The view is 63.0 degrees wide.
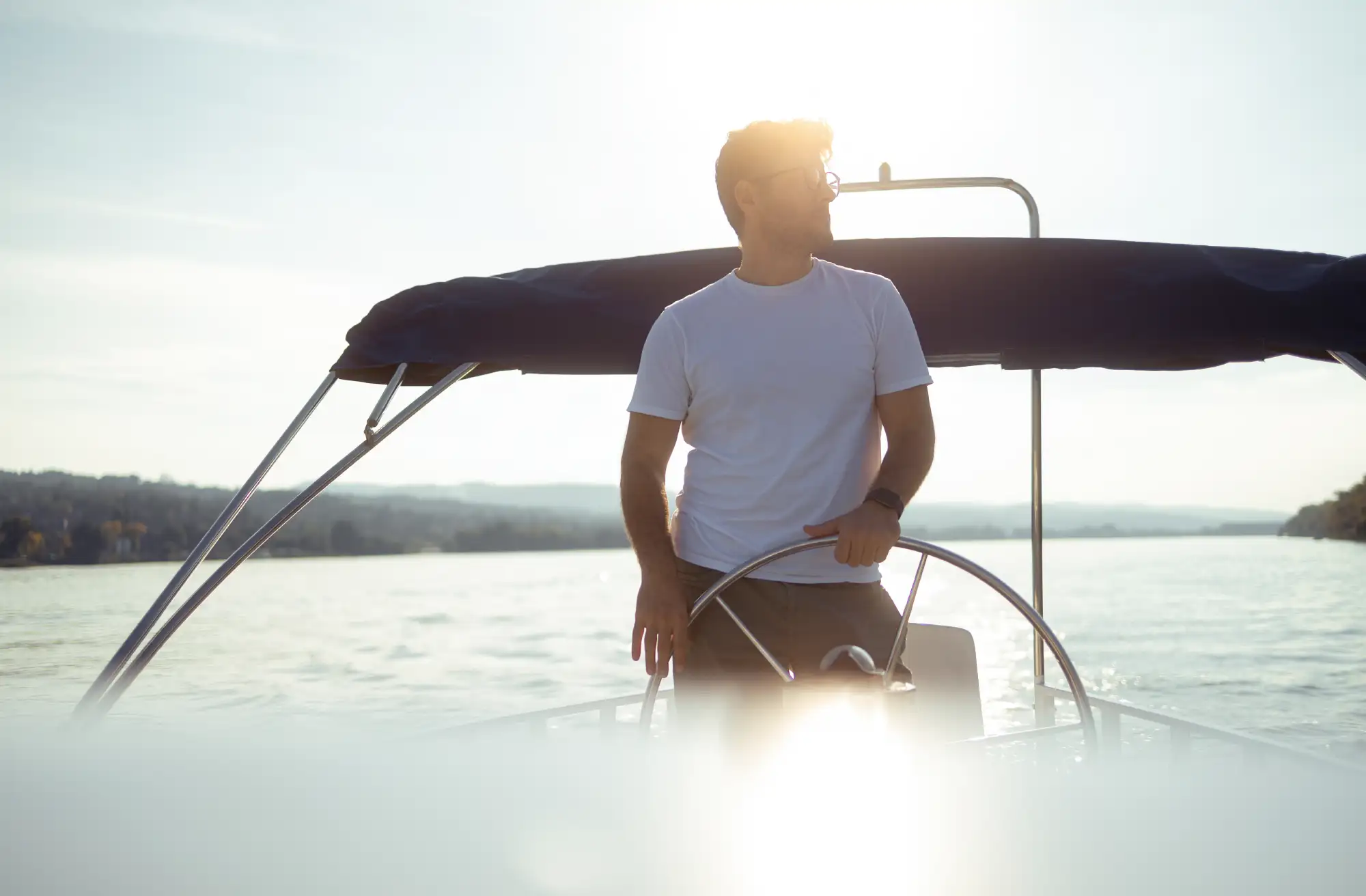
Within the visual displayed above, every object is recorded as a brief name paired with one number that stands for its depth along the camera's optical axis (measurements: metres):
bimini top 2.19
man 1.43
